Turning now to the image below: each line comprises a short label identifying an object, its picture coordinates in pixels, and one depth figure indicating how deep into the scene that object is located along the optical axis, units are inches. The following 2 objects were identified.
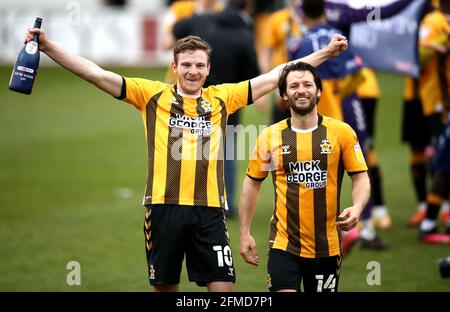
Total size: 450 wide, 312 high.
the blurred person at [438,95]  759.1
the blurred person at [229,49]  836.0
